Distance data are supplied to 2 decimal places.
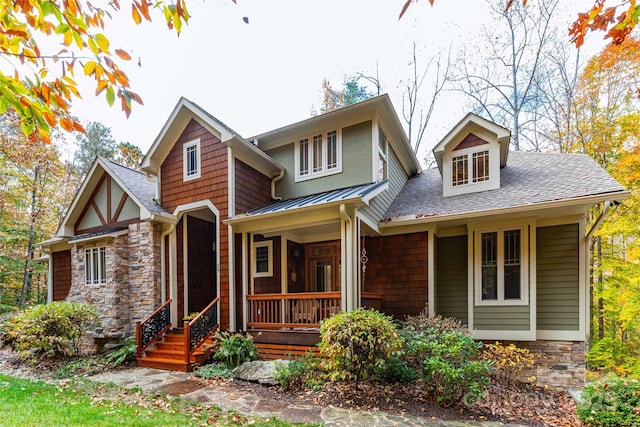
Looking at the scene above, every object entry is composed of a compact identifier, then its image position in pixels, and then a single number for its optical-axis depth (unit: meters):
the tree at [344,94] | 19.81
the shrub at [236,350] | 7.59
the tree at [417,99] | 18.57
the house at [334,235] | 7.60
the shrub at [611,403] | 4.66
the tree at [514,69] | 14.91
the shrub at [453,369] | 5.44
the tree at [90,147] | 23.27
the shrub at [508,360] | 6.73
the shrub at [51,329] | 8.30
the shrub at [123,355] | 8.36
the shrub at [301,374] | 6.35
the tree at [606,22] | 2.92
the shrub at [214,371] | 7.17
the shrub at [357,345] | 5.88
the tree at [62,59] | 2.16
